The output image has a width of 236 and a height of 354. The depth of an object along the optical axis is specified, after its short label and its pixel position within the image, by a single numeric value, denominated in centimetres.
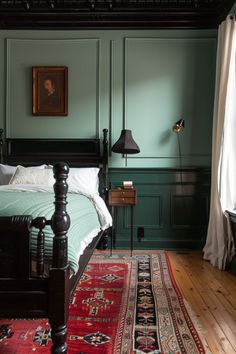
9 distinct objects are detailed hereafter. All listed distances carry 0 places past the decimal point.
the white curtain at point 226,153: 319
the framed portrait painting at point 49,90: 399
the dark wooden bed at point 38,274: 137
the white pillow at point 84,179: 336
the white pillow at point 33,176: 327
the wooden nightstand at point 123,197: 357
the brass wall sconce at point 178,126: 386
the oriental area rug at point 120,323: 163
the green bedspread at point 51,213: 151
